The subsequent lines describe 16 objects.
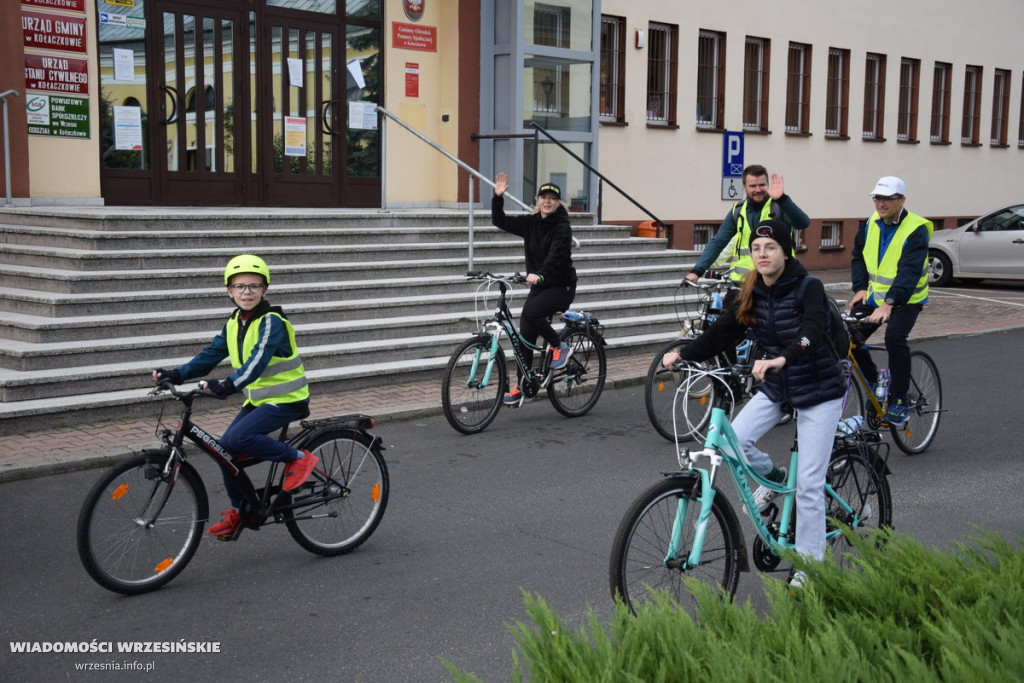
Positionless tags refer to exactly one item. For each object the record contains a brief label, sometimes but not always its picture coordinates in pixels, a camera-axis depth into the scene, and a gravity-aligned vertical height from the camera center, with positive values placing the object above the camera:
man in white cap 7.80 -0.48
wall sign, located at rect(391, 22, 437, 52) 15.93 +2.27
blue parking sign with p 14.27 +0.61
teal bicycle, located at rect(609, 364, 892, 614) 4.47 -1.31
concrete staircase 9.09 -0.93
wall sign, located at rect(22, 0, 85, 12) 12.38 +2.09
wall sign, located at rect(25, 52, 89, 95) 12.43 +1.34
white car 21.09 -0.80
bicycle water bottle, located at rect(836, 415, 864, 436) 5.34 -1.02
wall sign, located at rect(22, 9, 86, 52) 12.34 +1.80
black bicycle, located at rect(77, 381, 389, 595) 5.19 -1.45
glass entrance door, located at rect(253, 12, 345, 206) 14.88 +1.13
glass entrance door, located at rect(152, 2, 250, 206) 13.80 +1.12
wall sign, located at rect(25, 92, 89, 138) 12.51 +0.90
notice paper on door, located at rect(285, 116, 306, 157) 15.12 +0.84
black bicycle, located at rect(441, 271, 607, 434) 8.78 -1.35
